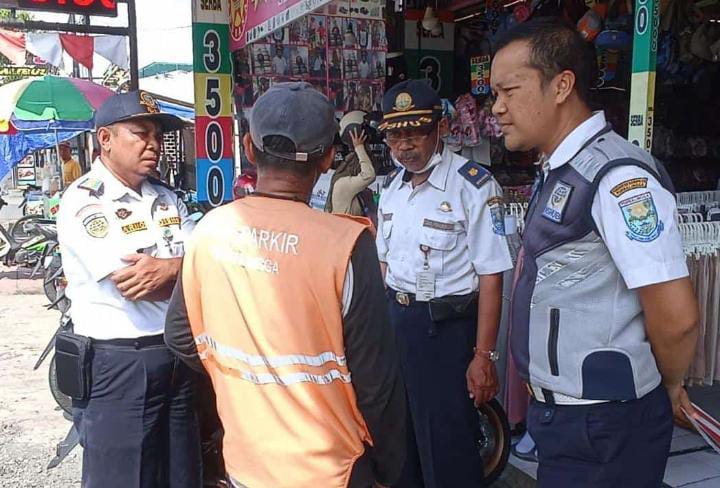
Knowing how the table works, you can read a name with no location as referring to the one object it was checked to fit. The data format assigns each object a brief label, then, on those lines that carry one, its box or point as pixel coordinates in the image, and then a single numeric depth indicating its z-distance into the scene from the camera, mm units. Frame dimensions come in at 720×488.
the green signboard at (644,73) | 2893
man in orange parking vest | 1496
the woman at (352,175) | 4312
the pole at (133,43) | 4305
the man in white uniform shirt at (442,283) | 2645
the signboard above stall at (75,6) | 4207
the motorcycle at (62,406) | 3342
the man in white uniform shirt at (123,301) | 2363
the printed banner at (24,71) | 18544
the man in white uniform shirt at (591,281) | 1537
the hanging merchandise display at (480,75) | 5773
